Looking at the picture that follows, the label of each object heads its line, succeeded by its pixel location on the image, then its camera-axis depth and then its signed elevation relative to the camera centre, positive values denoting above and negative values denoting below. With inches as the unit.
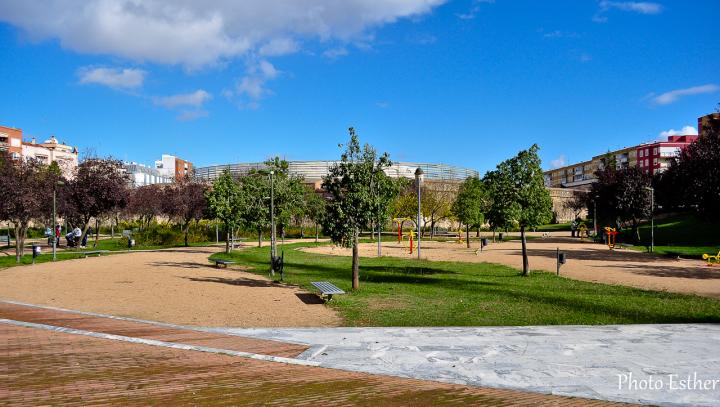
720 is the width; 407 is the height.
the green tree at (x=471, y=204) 1649.9 +37.0
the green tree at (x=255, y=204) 973.8 +29.6
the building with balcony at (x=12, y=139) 3277.6 +564.9
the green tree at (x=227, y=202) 1135.0 +38.2
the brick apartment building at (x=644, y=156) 4175.7 +525.1
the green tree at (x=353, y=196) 584.1 +24.5
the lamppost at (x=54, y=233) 971.3 -24.6
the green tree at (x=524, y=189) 730.8 +37.2
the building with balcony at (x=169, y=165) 5621.1 +640.9
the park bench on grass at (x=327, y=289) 507.5 -76.9
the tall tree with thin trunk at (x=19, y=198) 989.8 +49.9
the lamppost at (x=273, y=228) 815.5 -17.8
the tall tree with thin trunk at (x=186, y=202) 1729.8 +63.8
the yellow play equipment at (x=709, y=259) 965.8 -99.1
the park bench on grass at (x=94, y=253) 1162.5 -78.7
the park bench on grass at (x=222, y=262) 884.8 -80.9
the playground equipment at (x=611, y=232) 1429.9 -61.5
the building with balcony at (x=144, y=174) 4862.2 +473.0
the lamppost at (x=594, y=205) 1883.0 +30.3
